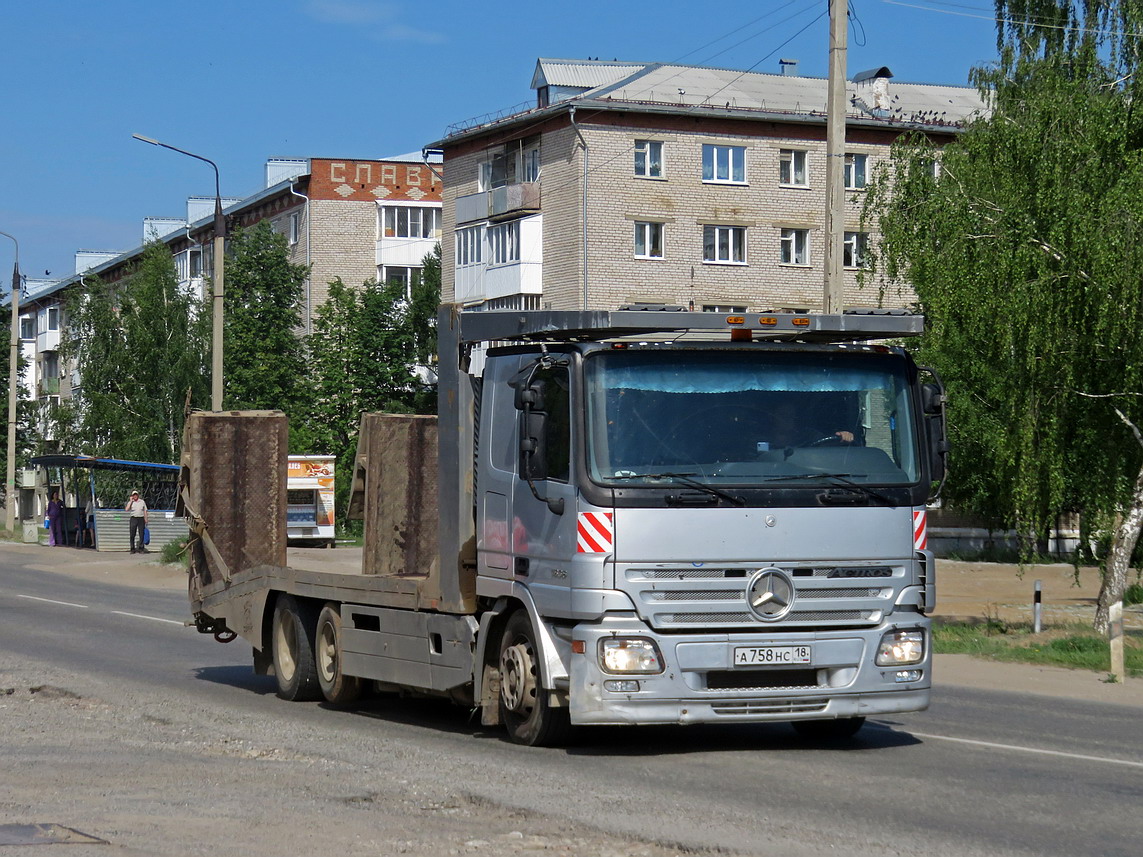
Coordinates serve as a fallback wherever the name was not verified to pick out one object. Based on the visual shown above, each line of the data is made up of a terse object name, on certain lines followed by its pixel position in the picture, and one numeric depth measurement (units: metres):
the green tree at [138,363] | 63.84
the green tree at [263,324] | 67.06
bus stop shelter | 44.88
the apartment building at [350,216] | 72.25
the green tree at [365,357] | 67.38
